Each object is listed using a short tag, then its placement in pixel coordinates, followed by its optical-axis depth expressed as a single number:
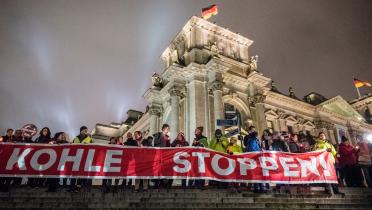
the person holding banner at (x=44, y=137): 9.59
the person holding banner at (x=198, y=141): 10.30
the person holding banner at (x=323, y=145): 10.48
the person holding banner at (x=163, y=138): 10.38
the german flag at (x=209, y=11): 28.17
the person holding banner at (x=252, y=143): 10.02
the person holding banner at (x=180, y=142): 10.26
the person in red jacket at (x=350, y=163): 10.94
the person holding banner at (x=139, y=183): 8.41
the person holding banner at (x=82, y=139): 9.24
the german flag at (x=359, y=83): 42.66
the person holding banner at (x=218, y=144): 10.15
